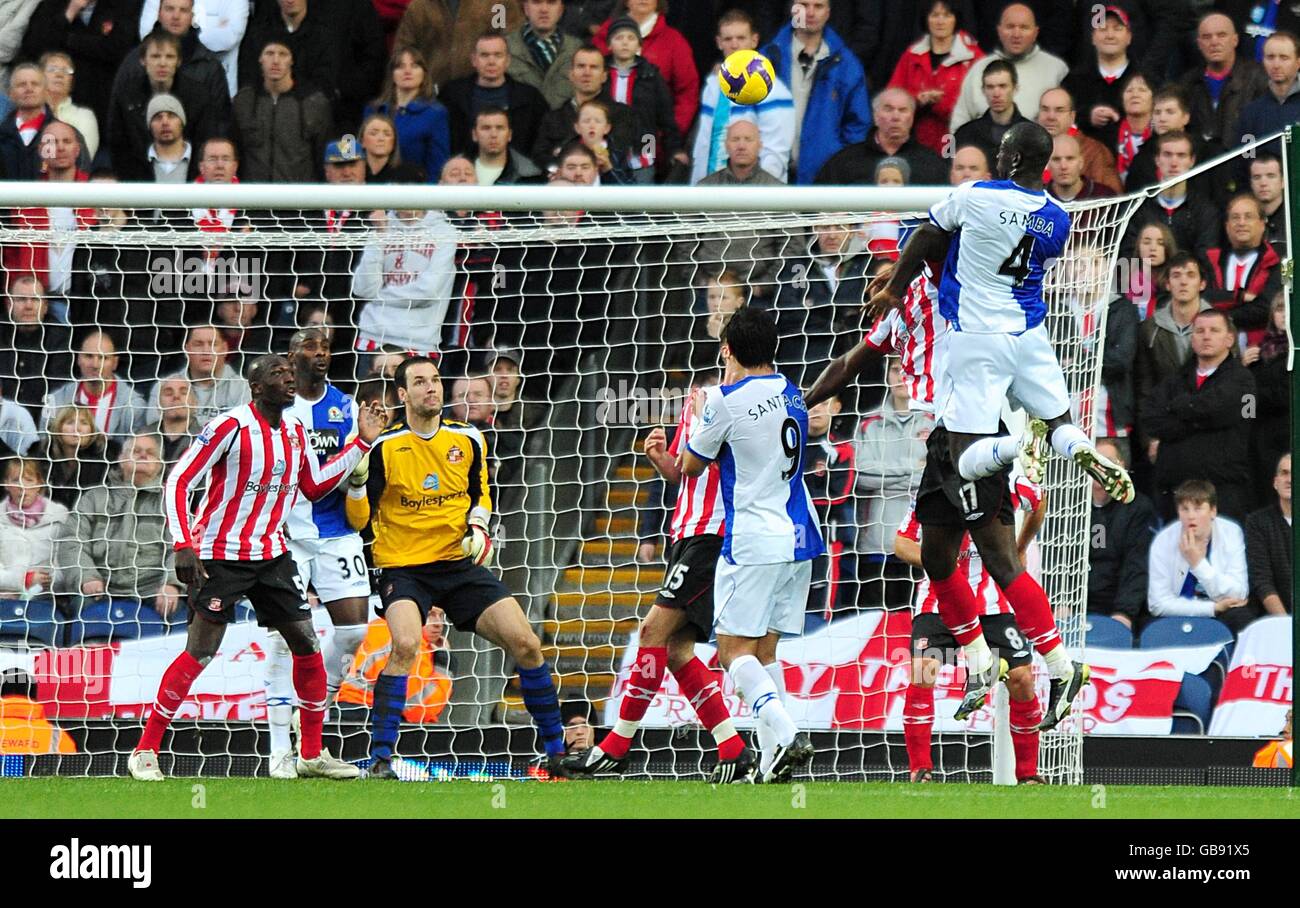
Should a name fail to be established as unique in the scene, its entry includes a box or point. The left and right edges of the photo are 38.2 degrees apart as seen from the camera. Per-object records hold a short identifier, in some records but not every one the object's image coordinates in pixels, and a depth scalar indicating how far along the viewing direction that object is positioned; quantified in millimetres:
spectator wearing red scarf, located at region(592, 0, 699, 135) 12305
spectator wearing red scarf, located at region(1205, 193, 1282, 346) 11125
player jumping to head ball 7266
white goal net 10117
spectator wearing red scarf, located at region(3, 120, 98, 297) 10789
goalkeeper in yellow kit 8516
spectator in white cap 12336
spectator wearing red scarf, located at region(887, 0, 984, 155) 12039
